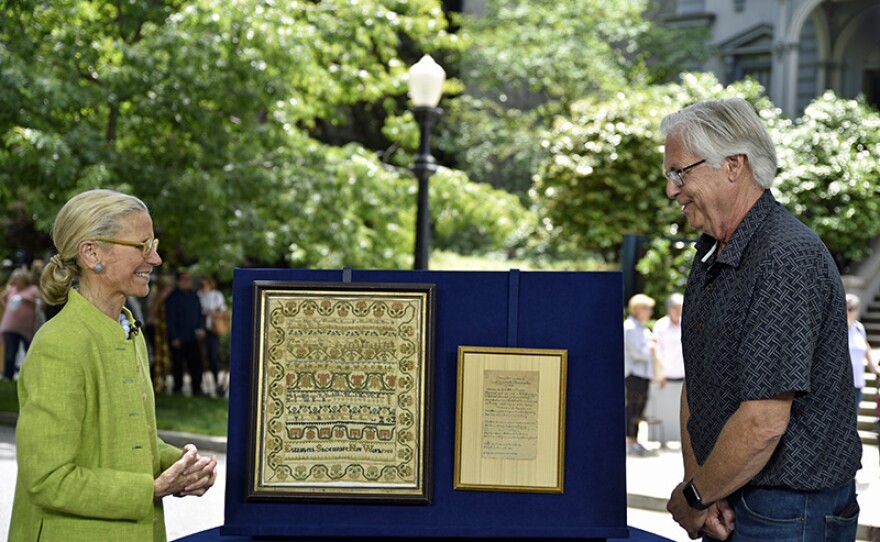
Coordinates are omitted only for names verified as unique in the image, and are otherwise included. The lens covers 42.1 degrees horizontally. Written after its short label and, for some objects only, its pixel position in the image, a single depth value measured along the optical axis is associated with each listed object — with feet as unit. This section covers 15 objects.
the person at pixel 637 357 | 41.57
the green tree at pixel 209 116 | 48.83
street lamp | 43.50
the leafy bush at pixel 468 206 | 60.08
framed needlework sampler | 10.18
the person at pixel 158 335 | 59.00
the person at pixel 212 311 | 58.85
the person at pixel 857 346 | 37.14
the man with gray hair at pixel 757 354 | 9.16
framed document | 10.23
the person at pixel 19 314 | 56.70
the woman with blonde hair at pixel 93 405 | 9.45
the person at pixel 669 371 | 43.20
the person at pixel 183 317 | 56.65
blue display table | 10.41
